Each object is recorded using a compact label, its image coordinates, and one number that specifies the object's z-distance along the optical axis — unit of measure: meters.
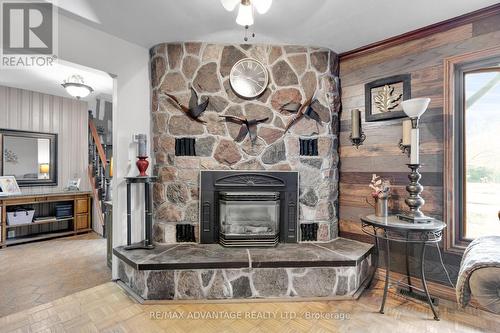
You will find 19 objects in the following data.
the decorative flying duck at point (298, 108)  2.66
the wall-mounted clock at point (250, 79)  2.62
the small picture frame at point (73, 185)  4.52
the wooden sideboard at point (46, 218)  3.71
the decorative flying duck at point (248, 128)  2.64
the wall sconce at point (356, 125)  2.62
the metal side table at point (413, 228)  1.91
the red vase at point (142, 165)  2.48
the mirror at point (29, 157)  3.97
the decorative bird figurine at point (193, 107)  2.61
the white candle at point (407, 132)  2.20
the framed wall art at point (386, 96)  2.44
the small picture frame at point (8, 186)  3.77
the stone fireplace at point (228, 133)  2.62
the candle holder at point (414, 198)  2.08
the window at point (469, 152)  2.14
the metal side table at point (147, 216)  2.47
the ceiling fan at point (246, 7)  1.52
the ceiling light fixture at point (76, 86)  3.41
